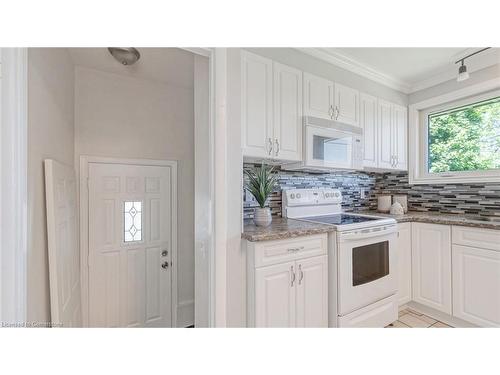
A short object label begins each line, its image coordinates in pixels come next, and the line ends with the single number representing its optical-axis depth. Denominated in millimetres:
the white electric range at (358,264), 1634
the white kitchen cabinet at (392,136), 2484
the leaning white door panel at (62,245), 1116
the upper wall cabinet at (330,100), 1944
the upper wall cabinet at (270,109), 1636
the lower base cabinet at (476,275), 1706
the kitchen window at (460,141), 2156
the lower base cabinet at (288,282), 1364
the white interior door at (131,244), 1940
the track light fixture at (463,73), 1934
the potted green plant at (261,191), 1696
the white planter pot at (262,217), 1691
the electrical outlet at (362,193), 2830
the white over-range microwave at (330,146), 1912
